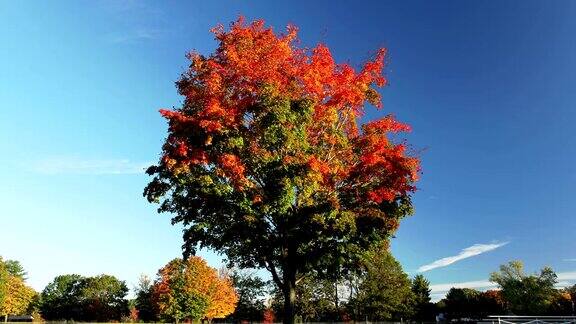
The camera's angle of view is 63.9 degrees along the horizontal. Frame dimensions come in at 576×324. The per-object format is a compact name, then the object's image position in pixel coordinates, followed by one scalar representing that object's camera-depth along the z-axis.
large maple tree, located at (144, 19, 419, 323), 21.22
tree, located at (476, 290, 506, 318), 112.31
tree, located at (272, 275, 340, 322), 80.56
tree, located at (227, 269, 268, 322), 100.06
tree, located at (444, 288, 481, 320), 115.03
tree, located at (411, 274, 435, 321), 97.56
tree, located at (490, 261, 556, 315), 94.19
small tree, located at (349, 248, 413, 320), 76.00
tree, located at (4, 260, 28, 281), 136.25
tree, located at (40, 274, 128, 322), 127.81
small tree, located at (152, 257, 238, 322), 82.81
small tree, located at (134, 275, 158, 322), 116.19
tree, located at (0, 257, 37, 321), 104.75
